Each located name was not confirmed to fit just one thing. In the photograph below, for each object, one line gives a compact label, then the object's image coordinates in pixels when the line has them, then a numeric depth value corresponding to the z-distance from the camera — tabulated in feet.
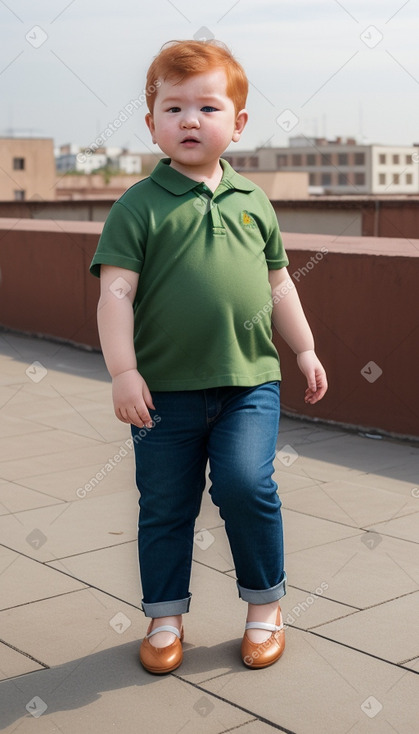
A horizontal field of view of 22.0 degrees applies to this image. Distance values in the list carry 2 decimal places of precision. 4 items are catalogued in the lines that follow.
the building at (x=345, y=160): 408.26
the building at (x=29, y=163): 262.06
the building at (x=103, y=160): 478.18
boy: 9.32
